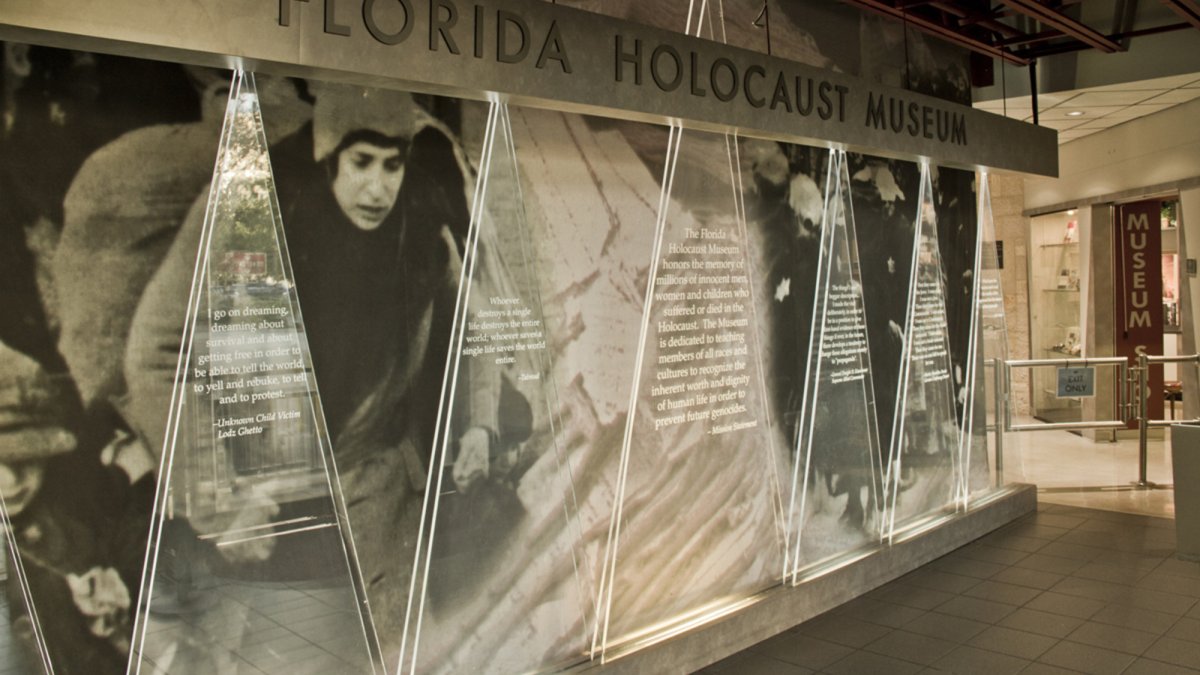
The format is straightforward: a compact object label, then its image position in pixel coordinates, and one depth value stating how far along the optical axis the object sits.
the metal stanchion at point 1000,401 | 6.08
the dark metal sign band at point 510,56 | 2.12
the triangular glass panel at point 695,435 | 3.66
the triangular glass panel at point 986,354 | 5.93
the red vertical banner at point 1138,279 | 9.47
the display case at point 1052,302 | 10.60
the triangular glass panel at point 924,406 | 5.21
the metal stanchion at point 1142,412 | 7.09
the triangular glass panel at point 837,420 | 4.49
